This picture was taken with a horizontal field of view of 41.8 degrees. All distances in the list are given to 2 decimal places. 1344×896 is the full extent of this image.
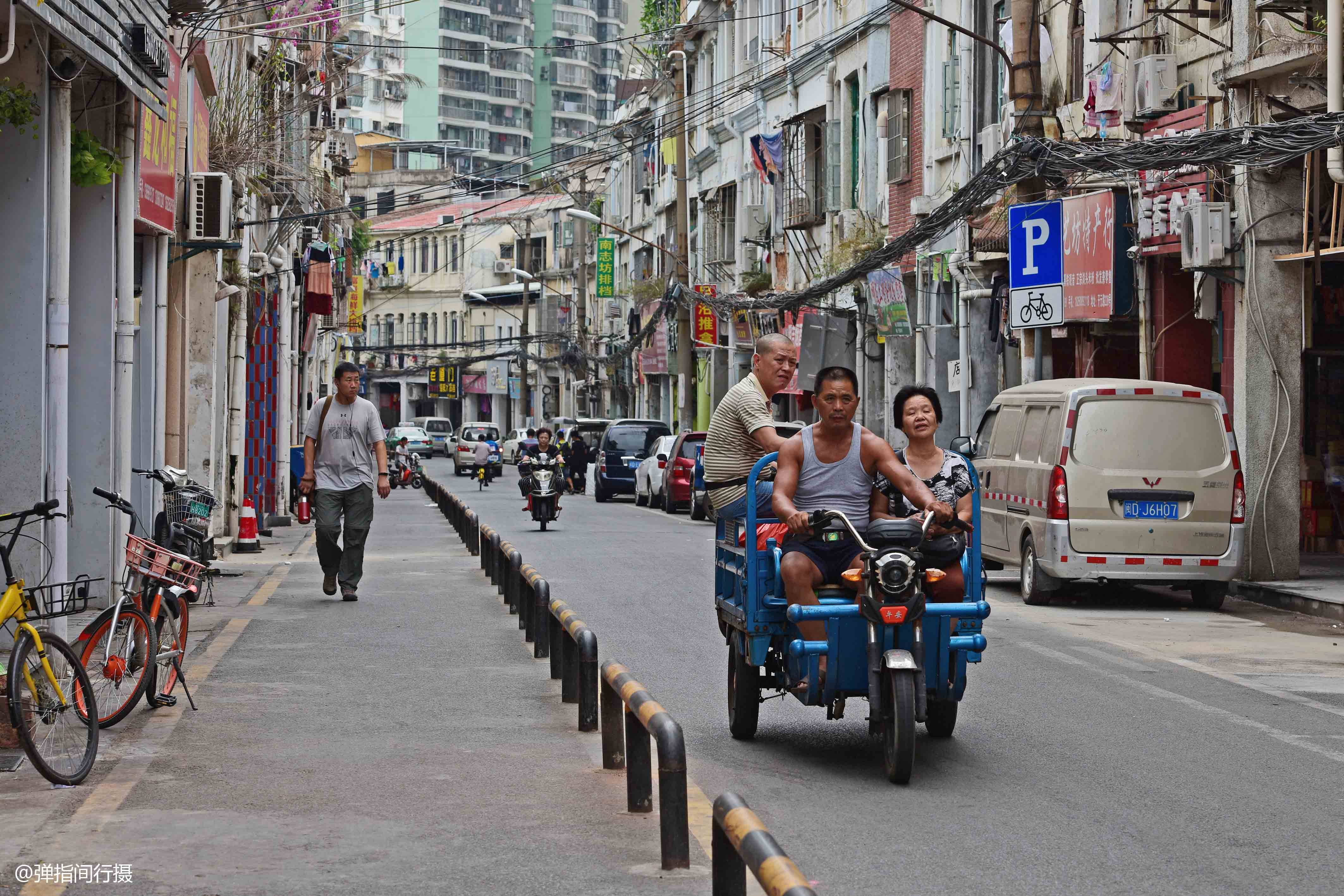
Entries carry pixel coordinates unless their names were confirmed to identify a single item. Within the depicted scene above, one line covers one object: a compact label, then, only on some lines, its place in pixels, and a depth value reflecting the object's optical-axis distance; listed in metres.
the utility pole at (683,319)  40.06
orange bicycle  8.78
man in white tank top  8.10
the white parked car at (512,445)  63.99
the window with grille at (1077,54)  23.48
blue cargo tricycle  7.73
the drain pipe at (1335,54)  15.76
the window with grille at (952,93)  29.31
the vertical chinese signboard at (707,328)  44.91
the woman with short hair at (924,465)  8.46
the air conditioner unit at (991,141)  25.67
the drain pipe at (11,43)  8.95
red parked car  33.22
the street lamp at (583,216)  47.56
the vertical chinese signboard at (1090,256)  21.23
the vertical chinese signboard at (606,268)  69.31
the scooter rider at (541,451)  28.53
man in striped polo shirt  8.91
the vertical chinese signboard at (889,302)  30.75
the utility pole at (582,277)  66.88
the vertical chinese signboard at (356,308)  59.62
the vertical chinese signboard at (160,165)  14.18
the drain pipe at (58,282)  10.29
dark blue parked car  40.22
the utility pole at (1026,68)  19.50
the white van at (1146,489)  15.78
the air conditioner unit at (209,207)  18.30
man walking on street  15.57
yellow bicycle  7.34
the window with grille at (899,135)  32.19
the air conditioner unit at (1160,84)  19.89
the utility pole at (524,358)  73.56
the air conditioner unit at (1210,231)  17.86
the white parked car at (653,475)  36.03
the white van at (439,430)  82.19
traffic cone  22.11
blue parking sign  22.05
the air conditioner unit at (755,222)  43.12
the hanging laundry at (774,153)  39.94
